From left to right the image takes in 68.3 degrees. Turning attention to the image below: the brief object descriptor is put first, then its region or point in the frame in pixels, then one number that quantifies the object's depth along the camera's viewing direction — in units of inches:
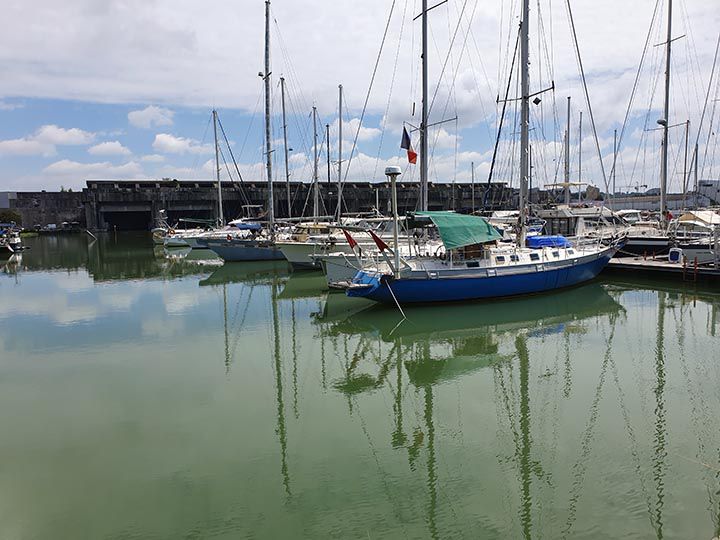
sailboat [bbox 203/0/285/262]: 1363.2
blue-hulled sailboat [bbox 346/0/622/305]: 710.5
